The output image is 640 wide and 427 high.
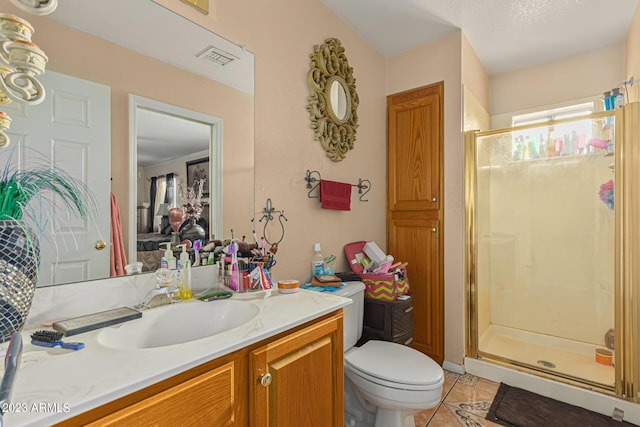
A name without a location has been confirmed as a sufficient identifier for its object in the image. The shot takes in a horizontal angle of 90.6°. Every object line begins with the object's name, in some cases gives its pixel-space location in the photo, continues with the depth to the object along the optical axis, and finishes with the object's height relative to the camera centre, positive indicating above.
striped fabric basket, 2.11 -0.49
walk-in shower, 2.07 -0.29
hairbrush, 0.79 -0.31
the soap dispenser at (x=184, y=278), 1.24 -0.25
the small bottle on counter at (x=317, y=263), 1.97 -0.31
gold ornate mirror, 2.00 +0.78
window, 2.14 +0.52
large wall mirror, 1.03 +0.41
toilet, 1.45 -0.78
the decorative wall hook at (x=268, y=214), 1.68 +0.00
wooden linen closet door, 2.46 +0.11
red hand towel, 2.00 +0.12
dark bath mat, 1.80 -1.19
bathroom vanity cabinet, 0.67 -0.46
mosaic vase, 0.75 -0.14
